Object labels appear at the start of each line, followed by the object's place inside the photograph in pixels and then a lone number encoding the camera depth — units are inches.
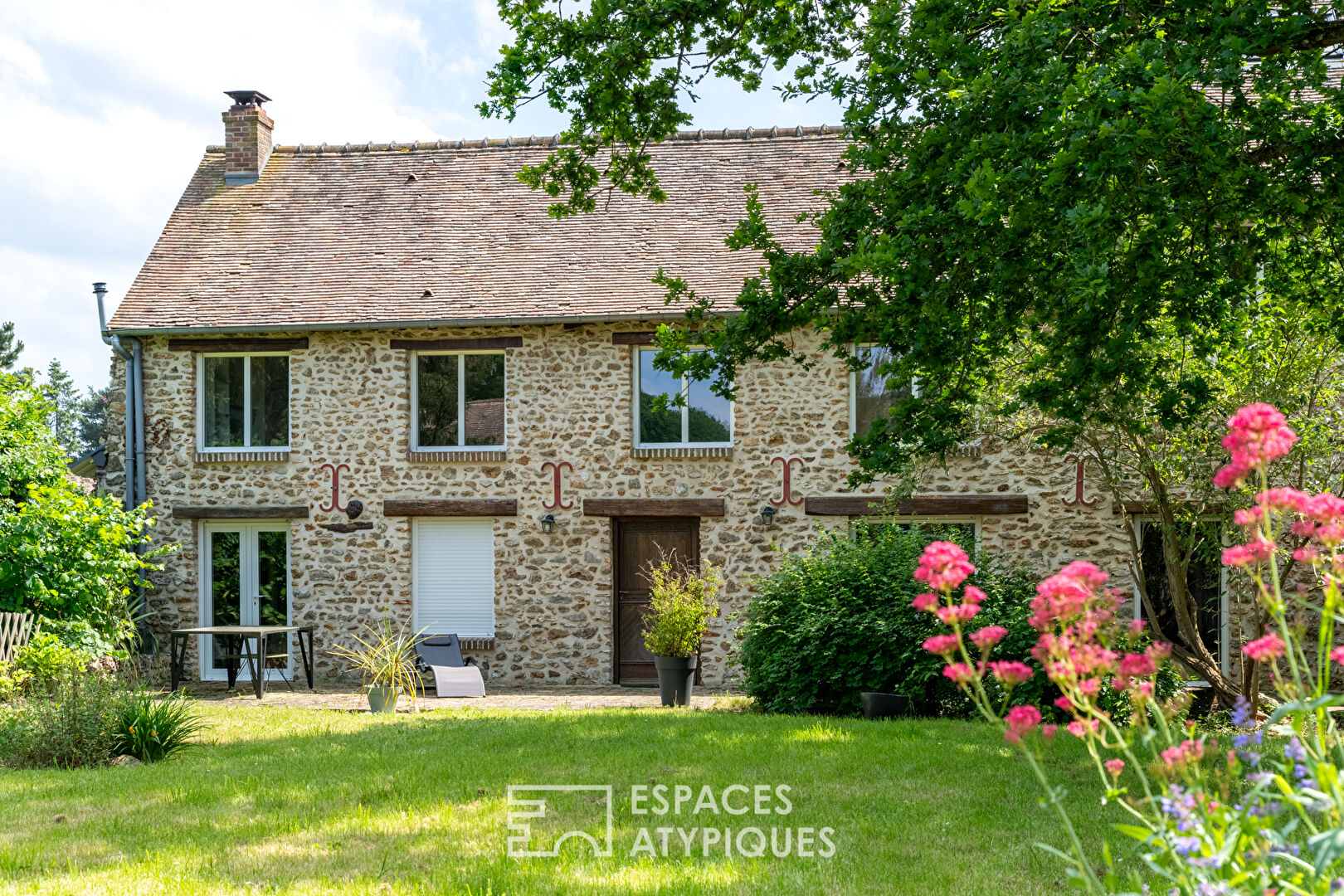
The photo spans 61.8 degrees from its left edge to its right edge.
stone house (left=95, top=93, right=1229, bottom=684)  556.7
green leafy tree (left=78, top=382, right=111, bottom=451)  2524.6
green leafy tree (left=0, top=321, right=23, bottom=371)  1915.6
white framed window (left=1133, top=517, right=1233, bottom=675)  530.6
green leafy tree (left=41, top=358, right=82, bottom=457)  2783.5
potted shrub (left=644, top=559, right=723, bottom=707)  453.1
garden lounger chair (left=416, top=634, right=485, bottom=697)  512.1
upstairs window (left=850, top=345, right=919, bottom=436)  556.1
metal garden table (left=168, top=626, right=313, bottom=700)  518.3
